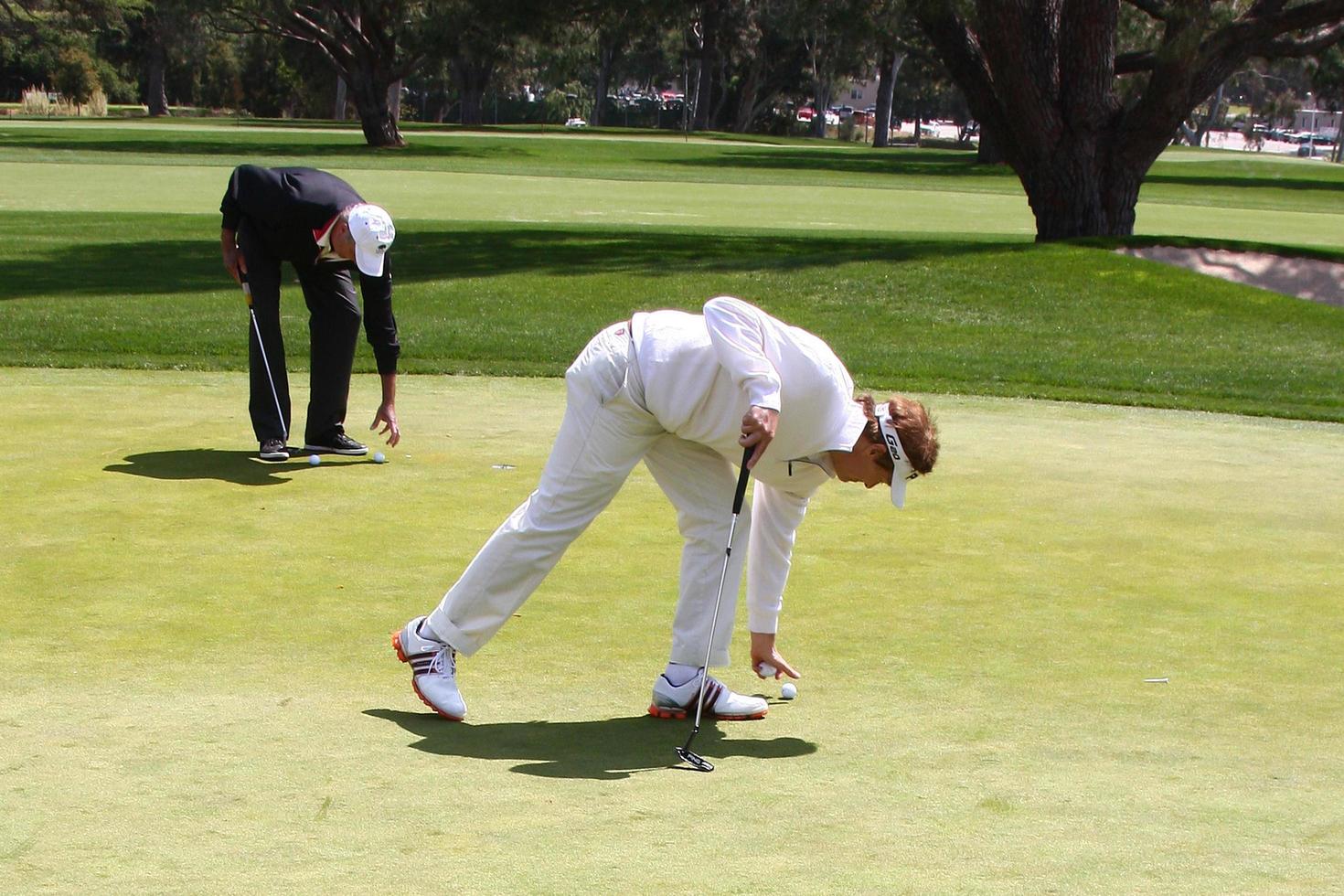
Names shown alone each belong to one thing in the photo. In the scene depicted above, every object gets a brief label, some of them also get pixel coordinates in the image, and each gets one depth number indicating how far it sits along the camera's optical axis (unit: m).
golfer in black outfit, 8.14
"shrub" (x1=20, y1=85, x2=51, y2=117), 76.44
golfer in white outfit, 4.61
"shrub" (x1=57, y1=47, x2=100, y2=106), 84.69
